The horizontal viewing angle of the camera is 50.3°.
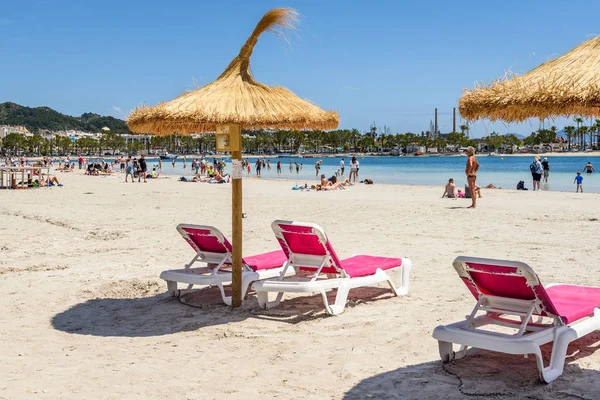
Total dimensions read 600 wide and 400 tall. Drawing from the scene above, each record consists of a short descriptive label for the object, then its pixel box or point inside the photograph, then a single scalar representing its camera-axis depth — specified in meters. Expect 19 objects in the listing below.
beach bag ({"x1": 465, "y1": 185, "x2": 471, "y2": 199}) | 18.32
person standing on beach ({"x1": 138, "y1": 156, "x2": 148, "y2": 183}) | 30.41
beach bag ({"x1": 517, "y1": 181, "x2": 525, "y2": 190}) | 25.27
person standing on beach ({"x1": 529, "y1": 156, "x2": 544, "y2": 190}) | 24.14
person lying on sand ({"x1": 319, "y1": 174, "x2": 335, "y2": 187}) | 23.60
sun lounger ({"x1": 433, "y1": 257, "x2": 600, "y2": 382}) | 3.92
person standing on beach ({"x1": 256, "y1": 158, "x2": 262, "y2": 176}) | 45.38
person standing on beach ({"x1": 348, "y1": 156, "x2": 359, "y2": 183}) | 30.62
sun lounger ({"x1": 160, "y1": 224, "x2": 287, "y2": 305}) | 5.98
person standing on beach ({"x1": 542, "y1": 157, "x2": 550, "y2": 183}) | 28.70
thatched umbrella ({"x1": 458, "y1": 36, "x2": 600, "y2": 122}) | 3.72
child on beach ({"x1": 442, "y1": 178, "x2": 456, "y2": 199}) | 18.72
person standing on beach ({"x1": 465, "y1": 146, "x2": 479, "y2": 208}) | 14.82
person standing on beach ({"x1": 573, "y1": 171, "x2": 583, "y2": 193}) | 24.20
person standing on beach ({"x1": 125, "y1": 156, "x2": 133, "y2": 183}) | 31.52
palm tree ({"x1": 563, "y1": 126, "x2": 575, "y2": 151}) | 108.12
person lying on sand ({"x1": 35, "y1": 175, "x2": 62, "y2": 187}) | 25.90
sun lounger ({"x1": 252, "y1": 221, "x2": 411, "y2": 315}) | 5.61
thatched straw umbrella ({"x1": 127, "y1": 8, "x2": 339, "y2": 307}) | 5.69
